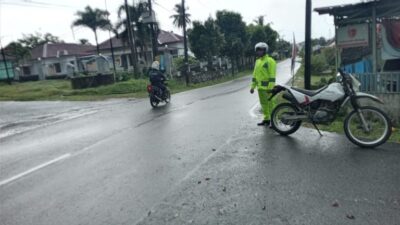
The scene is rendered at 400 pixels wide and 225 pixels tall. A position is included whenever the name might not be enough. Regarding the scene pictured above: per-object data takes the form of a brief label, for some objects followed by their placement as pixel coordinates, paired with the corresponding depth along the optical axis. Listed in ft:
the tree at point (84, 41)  258.37
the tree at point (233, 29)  140.36
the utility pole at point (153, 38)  87.91
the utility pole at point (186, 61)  86.99
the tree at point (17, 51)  175.22
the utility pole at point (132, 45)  96.17
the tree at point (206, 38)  115.03
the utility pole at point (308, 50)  35.45
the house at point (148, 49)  161.48
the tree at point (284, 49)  311.72
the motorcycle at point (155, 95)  44.91
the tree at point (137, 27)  130.72
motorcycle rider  45.37
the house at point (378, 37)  26.71
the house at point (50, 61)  163.69
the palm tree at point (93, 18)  155.63
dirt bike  19.93
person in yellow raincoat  26.05
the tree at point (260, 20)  234.54
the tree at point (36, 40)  217.36
